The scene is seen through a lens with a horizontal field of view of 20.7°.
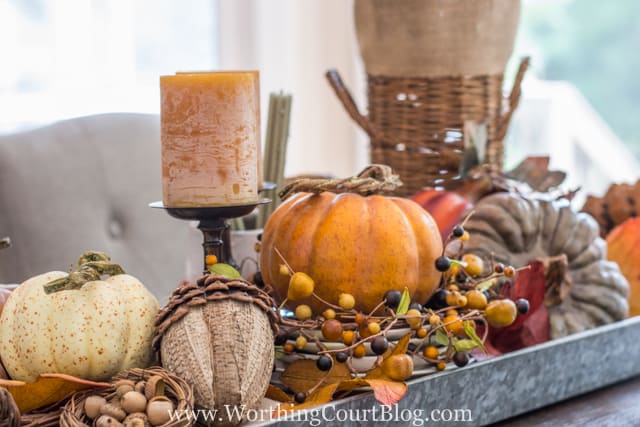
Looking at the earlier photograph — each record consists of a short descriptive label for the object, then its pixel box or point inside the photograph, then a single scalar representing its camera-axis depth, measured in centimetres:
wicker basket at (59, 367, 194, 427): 123
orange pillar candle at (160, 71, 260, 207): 135
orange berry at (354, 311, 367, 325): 136
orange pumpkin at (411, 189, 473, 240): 165
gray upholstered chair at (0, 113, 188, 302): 187
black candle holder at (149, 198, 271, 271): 136
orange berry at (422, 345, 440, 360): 137
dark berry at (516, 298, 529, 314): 143
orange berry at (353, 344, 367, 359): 135
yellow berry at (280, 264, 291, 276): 139
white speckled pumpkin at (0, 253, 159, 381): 127
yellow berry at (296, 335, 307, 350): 136
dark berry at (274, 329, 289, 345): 138
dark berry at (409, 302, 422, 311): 139
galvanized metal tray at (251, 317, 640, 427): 132
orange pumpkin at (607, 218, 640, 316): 166
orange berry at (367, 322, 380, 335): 134
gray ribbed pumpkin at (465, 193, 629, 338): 157
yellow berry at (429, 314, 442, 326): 137
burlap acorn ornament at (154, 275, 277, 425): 128
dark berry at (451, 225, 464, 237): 144
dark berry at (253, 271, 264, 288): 147
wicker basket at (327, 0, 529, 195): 184
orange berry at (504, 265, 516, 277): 142
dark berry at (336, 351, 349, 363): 135
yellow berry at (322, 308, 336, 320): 136
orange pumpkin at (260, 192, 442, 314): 140
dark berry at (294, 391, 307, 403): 133
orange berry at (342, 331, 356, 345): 135
